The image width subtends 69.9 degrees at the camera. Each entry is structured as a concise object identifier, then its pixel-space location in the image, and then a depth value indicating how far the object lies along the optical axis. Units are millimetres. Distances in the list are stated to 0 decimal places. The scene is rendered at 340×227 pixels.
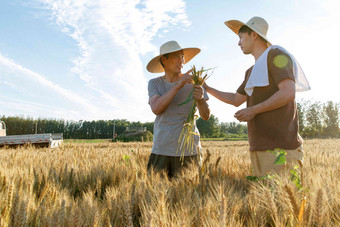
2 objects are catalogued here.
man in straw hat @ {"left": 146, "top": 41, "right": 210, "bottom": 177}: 2463
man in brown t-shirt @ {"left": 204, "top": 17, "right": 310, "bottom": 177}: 1739
